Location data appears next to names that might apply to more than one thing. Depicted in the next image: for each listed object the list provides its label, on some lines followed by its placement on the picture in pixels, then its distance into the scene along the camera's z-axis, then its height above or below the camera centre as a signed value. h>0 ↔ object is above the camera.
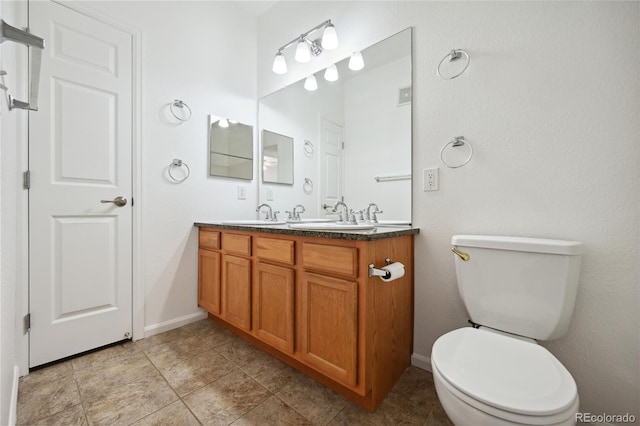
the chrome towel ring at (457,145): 1.39 +0.35
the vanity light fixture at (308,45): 1.84 +1.21
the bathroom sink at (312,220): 2.09 -0.06
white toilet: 0.73 -0.47
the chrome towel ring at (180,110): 2.02 +0.76
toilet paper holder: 1.14 -0.25
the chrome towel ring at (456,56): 1.39 +0.81
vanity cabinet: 1.17 -0.47
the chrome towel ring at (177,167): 2.01 +0.31
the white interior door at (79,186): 1.51 +0.14
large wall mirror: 1.65 +0.55
